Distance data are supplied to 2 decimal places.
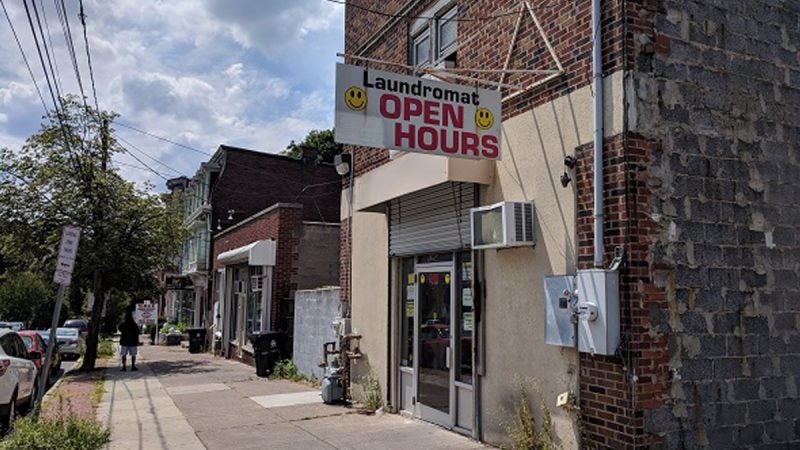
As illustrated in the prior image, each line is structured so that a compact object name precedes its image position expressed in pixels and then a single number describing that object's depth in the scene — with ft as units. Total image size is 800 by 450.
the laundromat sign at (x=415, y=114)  22.11
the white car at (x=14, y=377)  29.35
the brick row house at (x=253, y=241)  58.80
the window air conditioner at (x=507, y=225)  23.07
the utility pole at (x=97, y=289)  59.98
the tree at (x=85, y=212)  59.06
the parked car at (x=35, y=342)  55.62
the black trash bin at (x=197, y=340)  87.81
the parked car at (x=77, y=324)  126.93
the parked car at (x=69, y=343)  82.33
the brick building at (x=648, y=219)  19.67
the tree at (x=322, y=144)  151.65
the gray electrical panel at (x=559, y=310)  20.72
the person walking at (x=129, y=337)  59.26
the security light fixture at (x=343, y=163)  38.86
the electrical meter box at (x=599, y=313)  19.26
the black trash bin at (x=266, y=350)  52.70
